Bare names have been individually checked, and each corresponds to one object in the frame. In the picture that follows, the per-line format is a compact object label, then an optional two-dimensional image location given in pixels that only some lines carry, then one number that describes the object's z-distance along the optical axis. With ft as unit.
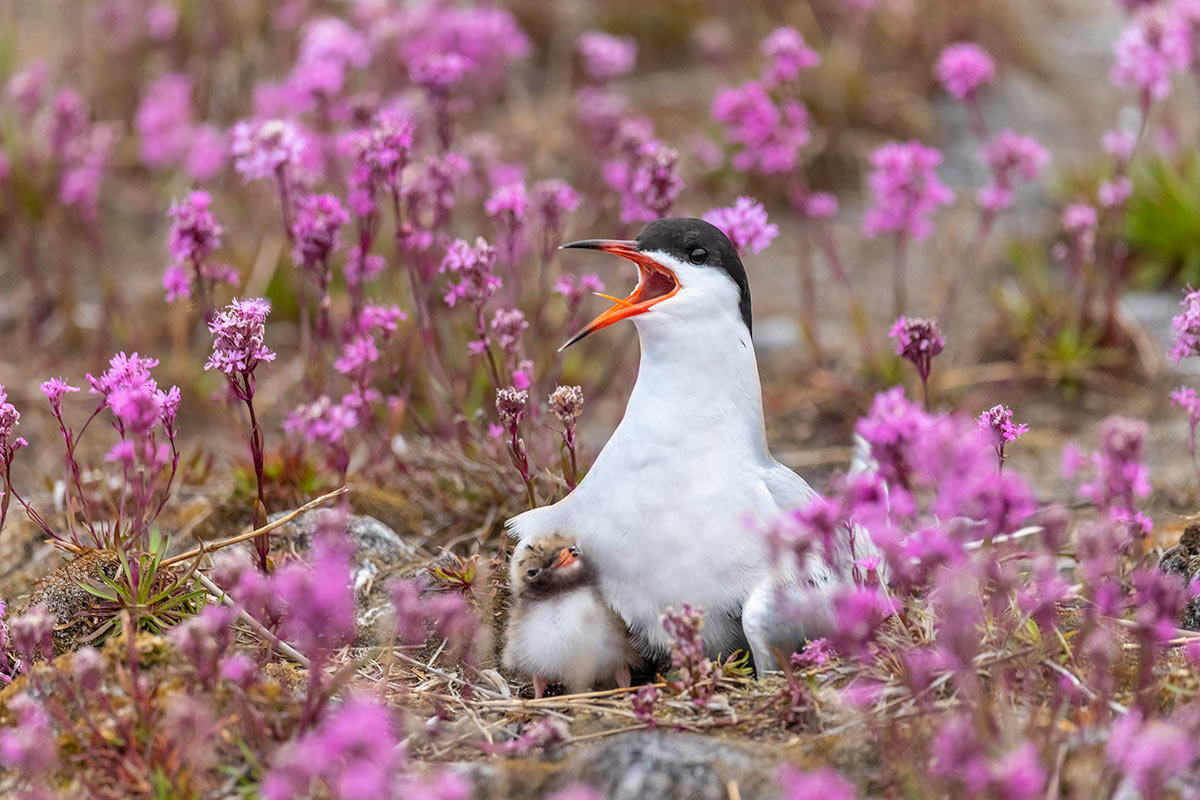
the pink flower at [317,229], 26.96
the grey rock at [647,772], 17.38
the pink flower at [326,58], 33.63
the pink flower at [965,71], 35.63
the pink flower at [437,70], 31.04
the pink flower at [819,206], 37.27
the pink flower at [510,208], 27.61
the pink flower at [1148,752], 13.51
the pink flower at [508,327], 25.94
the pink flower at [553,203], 28.99
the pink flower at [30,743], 15.06
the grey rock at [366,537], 26.30
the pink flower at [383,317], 27.43
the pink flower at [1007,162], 34.63
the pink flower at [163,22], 51.52
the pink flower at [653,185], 27.84
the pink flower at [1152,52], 32.68
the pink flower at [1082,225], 34.91
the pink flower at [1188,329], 21.03
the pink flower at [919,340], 22.70
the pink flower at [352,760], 13.58
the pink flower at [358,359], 27.32
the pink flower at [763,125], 35.27
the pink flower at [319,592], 14.94
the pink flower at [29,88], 41.65
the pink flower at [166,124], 48.24
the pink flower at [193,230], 25.99
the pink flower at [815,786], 14.03
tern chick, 21.17
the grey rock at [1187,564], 22.56
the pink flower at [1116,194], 36.01
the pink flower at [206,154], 45.60
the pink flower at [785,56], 34.04
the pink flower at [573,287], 27.68
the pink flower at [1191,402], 20.66
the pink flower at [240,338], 20.44
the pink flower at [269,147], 27.25
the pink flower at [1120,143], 36.24
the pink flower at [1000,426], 20.02
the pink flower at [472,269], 25.73
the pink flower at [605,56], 40.98
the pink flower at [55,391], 20.98
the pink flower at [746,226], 26.23
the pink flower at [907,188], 34.12
